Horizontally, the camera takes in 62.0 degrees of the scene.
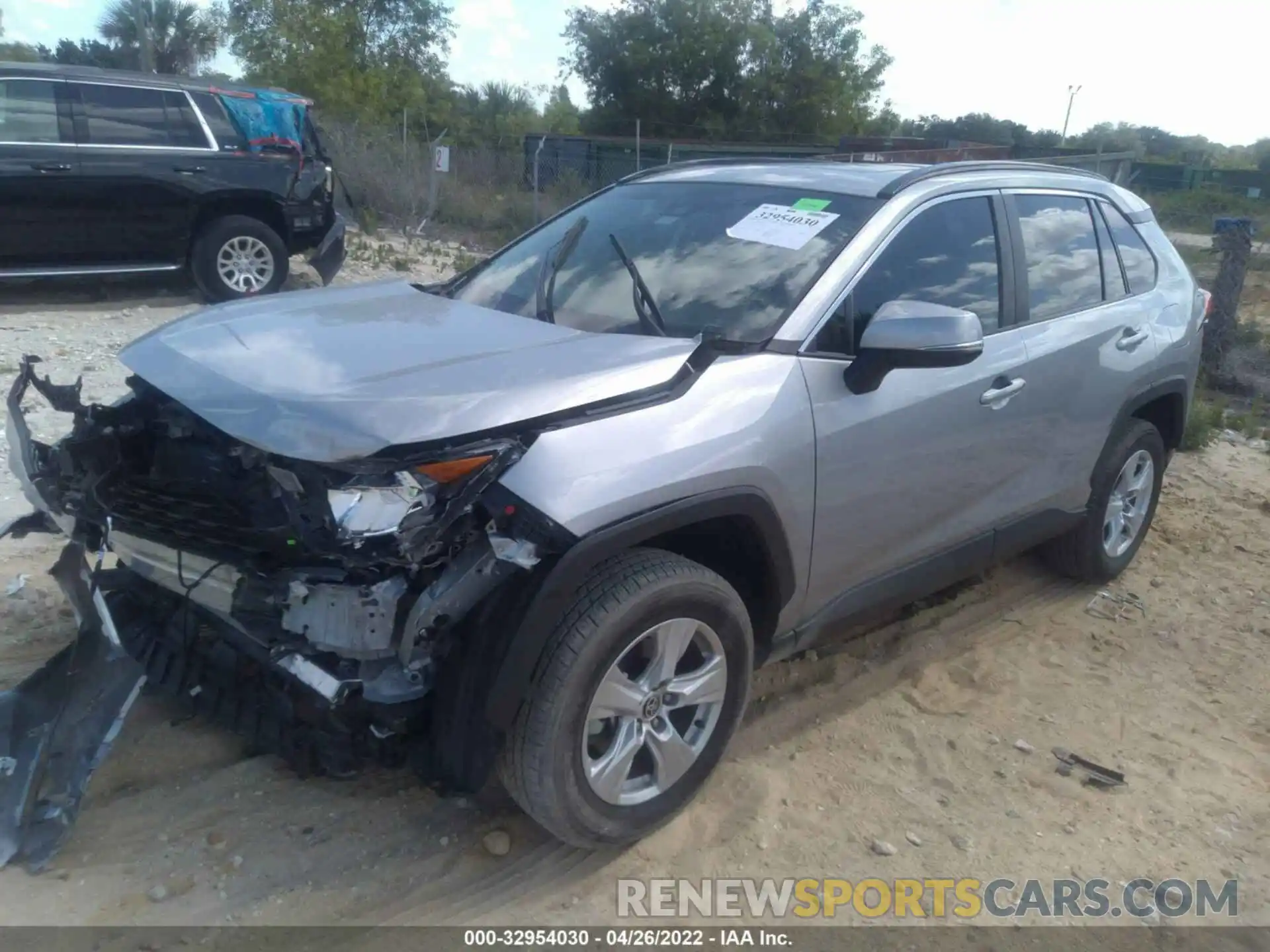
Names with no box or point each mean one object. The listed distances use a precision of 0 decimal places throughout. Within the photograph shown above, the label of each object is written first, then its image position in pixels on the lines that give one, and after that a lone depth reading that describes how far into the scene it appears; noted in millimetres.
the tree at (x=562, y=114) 41219
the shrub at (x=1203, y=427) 7172
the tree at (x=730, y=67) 34375
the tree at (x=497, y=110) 37656
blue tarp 9430
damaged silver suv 2535
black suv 8570
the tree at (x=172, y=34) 41031
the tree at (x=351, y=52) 26234
